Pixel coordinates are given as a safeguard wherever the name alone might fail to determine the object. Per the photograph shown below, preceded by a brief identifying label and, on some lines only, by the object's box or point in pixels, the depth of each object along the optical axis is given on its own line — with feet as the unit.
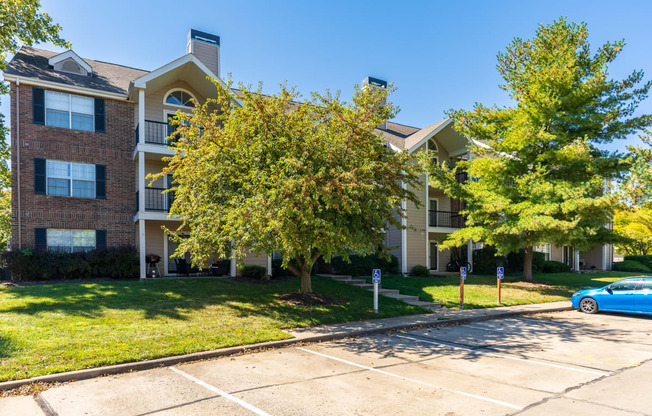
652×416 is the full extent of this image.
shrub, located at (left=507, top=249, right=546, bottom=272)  91.22
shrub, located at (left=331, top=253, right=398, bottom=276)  69.05
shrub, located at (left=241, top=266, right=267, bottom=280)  58.59
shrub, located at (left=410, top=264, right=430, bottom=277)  75.15
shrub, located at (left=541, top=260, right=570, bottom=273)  96.53
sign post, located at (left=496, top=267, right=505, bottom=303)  52.31
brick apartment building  55.31
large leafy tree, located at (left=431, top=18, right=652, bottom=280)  58.59
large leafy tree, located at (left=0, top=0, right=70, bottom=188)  61.52
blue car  45.39
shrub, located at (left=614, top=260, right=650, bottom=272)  106.44
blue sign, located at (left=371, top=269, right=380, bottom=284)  42.24
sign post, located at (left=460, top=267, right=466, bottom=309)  47.75
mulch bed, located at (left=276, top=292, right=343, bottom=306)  44.09
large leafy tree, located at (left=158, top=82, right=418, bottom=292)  34.01
